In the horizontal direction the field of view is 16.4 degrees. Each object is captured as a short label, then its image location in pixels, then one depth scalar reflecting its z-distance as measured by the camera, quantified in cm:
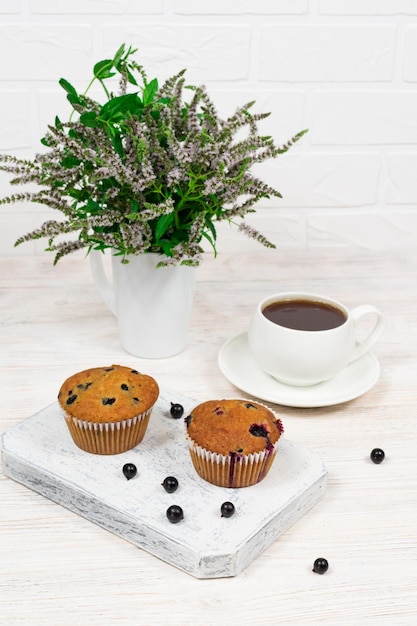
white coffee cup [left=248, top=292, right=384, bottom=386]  117
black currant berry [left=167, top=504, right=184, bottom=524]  101
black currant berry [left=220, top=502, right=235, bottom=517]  101
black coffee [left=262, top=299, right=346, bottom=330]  120
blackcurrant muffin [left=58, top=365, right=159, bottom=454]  107
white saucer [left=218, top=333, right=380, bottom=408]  118
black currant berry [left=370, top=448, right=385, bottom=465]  111
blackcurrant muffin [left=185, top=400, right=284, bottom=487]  104
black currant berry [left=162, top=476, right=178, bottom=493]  104
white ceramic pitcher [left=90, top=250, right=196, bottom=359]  123
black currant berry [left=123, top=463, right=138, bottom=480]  105
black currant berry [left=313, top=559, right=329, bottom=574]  99
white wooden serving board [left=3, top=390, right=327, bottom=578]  99
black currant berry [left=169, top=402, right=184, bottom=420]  113
